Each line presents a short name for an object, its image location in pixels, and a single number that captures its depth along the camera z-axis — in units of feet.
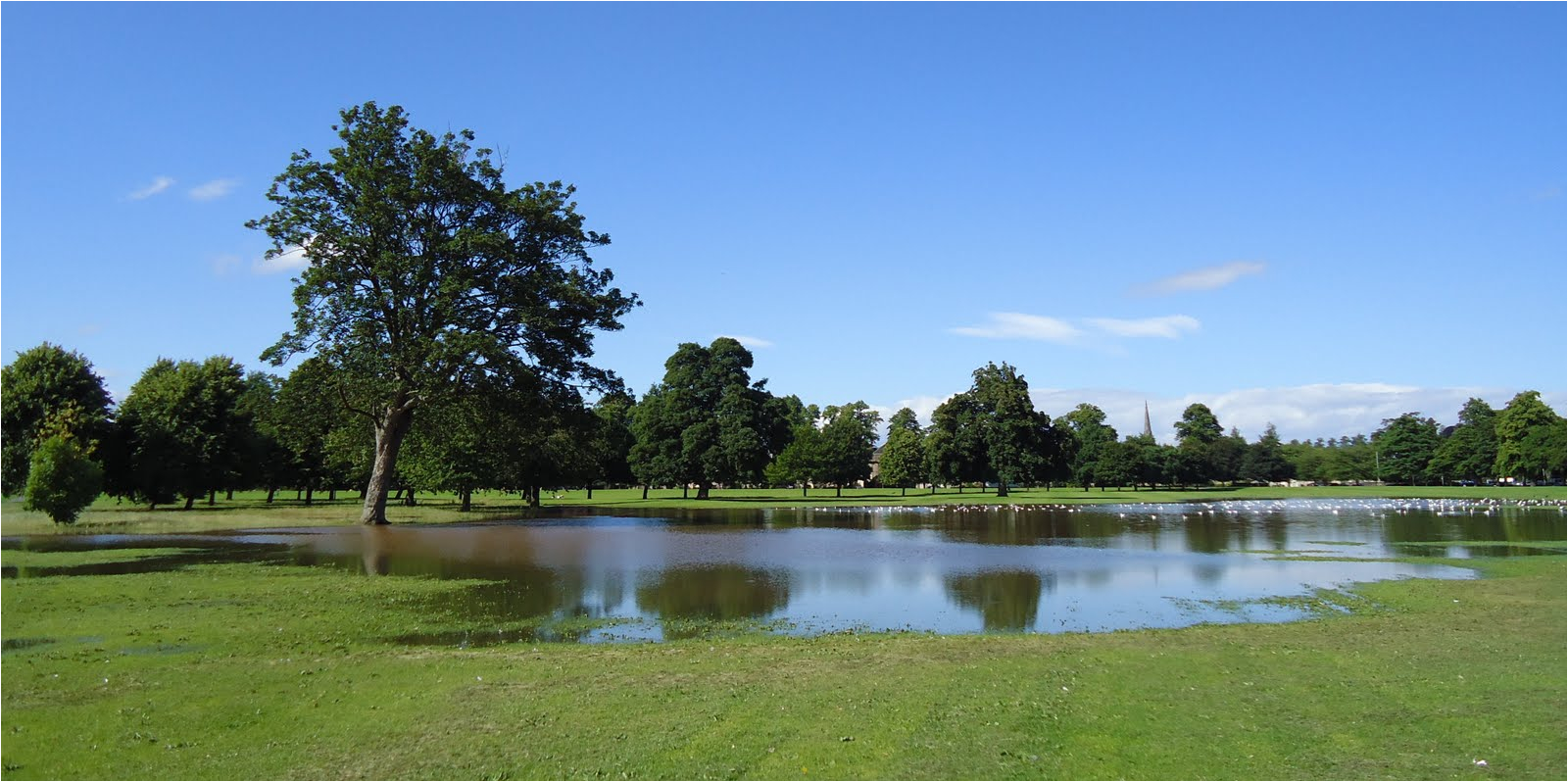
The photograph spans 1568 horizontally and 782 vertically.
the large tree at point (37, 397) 161.17
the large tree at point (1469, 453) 370.12
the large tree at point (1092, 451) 403.54
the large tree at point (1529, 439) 303.89
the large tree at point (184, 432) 188.24
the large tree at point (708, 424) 269.85
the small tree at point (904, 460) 363.97
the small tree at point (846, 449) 338.95
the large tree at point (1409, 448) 410.52
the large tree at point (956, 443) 327.88
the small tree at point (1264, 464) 483.10
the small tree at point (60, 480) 119.24
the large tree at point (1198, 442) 431.02
